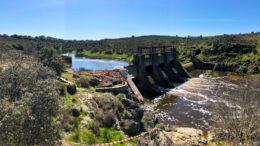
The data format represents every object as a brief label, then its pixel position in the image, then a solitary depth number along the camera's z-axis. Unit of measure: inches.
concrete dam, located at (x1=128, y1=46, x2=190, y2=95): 1450.9
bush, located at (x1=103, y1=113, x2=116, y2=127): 787.8
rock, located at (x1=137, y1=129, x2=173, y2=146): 625.1
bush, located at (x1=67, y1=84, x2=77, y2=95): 914.5
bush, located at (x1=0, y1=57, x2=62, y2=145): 397.5
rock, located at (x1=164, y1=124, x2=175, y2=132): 903.0
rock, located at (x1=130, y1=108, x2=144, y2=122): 880.8
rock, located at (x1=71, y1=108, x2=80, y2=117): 773.7
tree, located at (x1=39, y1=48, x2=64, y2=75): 1103.1
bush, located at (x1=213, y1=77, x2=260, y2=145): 662.6
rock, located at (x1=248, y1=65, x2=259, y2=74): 2078.8
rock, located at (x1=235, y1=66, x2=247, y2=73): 2158.2
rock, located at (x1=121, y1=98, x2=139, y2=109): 927.6
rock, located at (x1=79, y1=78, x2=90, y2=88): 1030.9
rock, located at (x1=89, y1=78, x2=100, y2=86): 1063.4
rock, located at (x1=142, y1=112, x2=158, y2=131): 878.0
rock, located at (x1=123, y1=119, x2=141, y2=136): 789.7
